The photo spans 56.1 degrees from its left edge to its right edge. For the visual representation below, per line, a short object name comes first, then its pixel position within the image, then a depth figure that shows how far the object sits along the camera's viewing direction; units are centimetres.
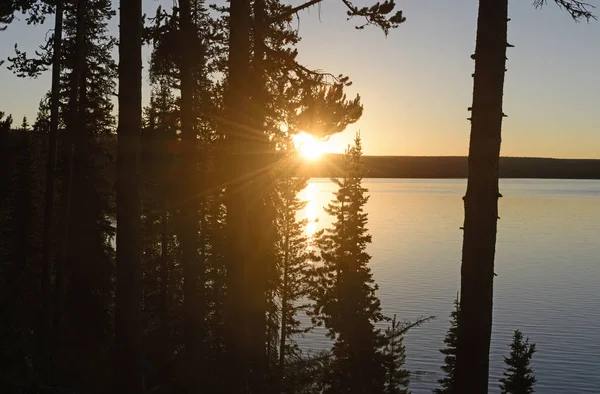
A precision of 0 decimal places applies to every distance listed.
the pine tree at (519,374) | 2488
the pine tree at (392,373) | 2356
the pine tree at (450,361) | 2538
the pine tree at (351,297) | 2241
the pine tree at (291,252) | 3125
